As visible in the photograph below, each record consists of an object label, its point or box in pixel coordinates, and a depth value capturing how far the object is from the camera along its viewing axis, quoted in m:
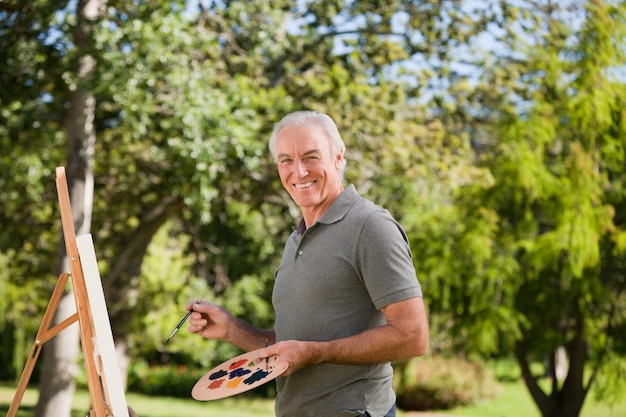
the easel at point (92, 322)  2.19
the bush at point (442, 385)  14.00
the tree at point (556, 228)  8.04
